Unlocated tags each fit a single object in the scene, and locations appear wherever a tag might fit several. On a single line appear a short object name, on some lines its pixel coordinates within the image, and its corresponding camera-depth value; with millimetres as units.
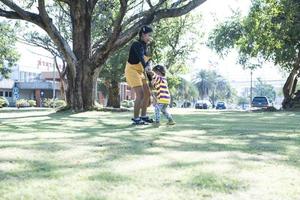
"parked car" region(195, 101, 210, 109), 64244
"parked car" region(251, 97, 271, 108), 45397
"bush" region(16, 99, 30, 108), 56172
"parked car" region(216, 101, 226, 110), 67200
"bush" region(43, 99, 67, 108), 46125
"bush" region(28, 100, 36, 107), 64300
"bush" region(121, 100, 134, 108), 60516
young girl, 9156
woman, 8773
